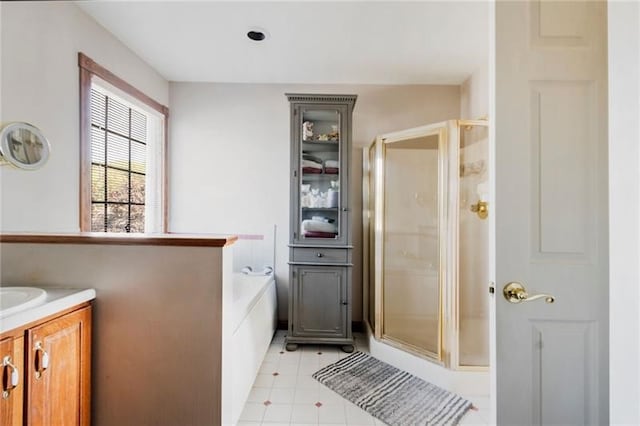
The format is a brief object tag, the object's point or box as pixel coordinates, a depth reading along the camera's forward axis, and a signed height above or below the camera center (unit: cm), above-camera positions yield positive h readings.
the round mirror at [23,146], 121 +29
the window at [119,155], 194 +47
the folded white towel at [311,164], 251 +44
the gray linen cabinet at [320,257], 244 -35
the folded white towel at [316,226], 249 -9
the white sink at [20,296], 109 -32
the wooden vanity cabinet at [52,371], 100 -60
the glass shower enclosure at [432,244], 207 -22
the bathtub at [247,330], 155 -76
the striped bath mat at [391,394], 171 -116
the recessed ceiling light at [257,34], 208 +131
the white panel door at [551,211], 101 +2
